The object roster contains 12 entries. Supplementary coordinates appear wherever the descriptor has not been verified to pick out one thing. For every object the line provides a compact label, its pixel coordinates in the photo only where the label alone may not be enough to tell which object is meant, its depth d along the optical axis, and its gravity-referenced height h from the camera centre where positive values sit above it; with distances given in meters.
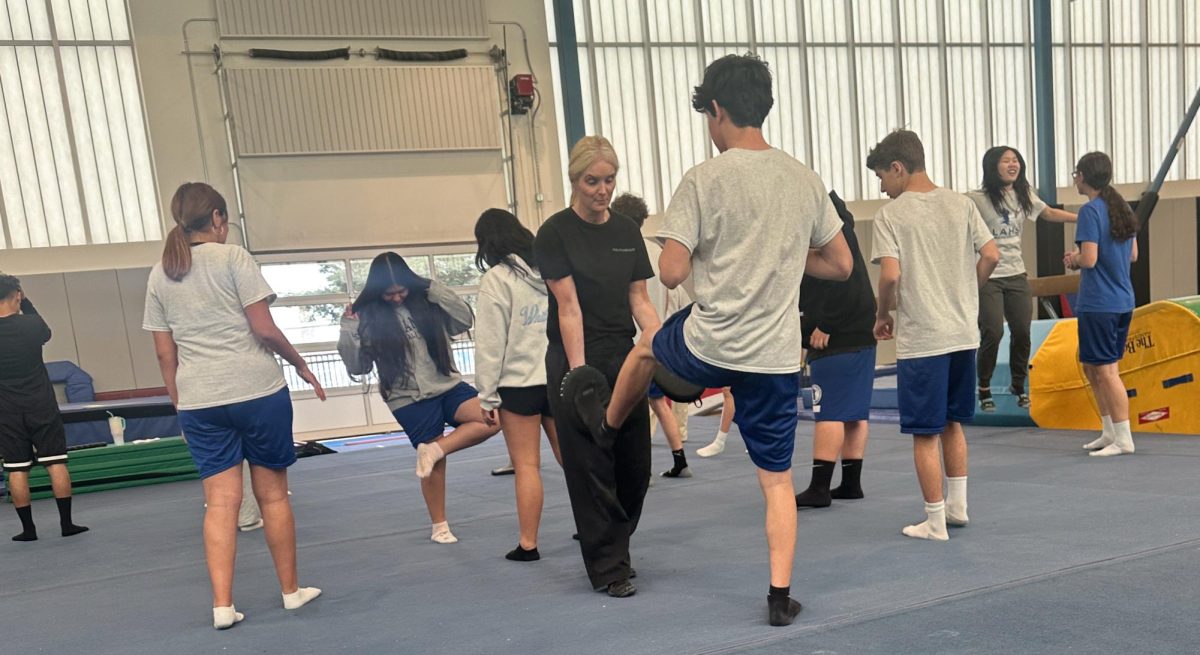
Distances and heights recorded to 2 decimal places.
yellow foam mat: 4.52 -1.14
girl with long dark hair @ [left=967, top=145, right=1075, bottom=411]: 4.93 -0.41
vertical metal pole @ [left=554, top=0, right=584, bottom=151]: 9.29 +1.56
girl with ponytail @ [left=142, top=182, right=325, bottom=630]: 2.58 -0.31
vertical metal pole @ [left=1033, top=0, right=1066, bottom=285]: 10.06 +0.85
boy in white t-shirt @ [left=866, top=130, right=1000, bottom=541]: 2.85 -0.40
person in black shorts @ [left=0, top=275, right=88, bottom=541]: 4.65 -0.74
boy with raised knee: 2.13 -0.16
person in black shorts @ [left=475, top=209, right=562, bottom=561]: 3.00 -0.43
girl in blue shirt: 4.07 -0.53
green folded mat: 6.38 -1.49
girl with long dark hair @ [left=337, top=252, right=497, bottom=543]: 3.45 -0.46
